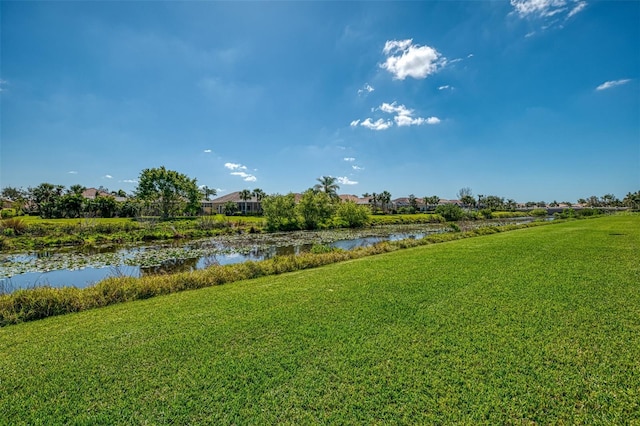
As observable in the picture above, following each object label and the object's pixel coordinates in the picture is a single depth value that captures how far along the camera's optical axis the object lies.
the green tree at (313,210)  42.97
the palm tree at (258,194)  77.63
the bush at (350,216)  47.22
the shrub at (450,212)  60.66
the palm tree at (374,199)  99.29
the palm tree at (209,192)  87.39
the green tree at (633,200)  95.94
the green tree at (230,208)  67.69
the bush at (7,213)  40.37
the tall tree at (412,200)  111.47
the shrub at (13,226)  25.90
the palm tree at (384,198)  96.12
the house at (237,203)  75.38
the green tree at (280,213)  38.91
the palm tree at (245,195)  75.62
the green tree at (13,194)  62.00
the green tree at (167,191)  47.81
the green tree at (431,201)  116.06
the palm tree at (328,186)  61.30
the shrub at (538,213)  88.94
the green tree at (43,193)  53.94
